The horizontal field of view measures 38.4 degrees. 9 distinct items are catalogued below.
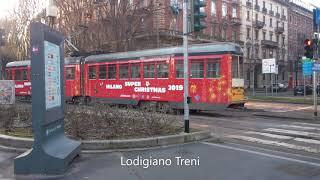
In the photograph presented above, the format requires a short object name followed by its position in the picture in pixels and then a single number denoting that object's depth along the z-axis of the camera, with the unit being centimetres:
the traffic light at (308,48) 2143
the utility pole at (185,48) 1273
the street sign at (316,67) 2155
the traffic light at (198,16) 1277
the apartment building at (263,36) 8144
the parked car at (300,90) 5356
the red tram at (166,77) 1978
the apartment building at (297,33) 9422
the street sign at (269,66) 3819
